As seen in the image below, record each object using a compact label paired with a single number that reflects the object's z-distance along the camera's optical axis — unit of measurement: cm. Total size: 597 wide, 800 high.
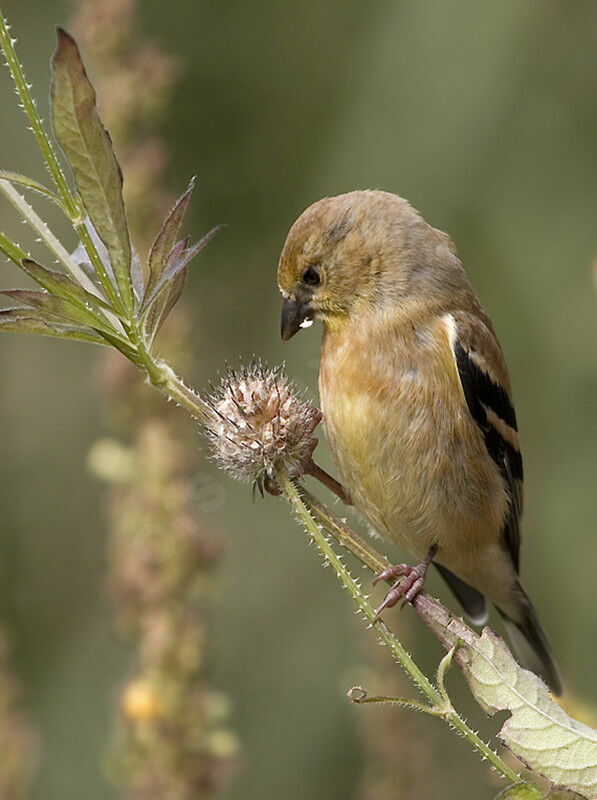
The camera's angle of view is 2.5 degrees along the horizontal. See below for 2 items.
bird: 245
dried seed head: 239
